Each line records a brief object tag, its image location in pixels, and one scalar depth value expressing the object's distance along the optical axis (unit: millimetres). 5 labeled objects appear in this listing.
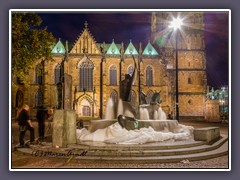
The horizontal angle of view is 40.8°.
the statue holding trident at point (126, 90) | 9992
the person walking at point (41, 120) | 9608
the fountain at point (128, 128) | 8344
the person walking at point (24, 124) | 8114
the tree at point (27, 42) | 8547
